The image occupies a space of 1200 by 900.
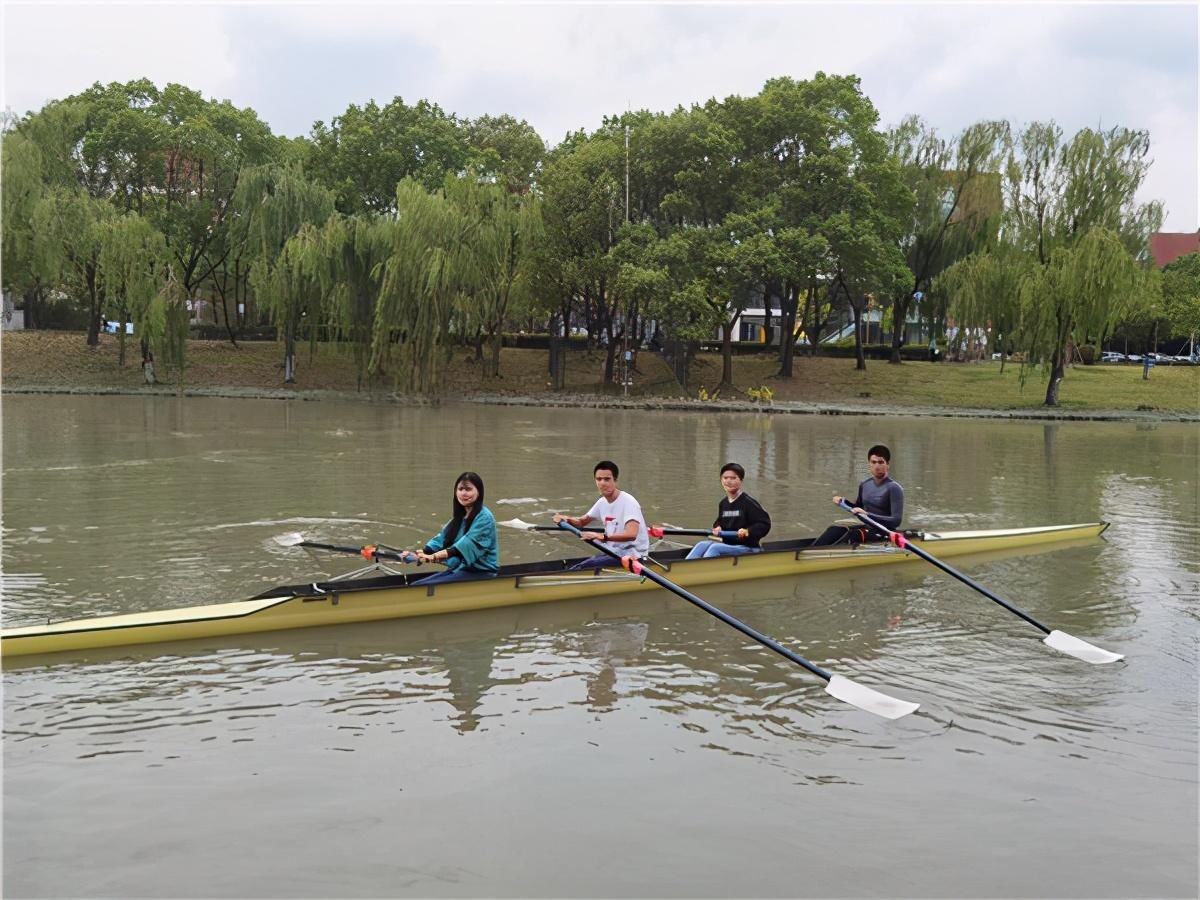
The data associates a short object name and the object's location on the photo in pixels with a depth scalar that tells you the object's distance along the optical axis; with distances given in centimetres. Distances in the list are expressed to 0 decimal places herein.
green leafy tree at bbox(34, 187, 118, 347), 3553
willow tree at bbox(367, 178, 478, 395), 3406
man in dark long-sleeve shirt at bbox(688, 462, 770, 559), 993
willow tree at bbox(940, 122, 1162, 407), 3403
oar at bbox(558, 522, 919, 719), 657
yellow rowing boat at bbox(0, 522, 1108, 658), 735
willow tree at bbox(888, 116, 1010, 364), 4275
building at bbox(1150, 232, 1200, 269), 6656
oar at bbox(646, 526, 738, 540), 989
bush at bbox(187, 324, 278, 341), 4628
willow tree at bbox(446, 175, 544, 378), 3544
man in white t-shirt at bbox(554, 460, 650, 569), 923
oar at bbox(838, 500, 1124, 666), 779
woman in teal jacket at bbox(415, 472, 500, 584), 843
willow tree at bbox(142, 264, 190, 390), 3484
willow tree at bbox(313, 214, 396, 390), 3594
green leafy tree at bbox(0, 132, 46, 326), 3527
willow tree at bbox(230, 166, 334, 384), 3653
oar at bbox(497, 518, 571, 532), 1014
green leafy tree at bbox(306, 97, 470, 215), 4384
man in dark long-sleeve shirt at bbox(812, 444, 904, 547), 1065
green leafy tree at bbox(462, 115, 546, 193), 4925
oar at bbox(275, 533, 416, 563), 820
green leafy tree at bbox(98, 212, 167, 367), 3516
